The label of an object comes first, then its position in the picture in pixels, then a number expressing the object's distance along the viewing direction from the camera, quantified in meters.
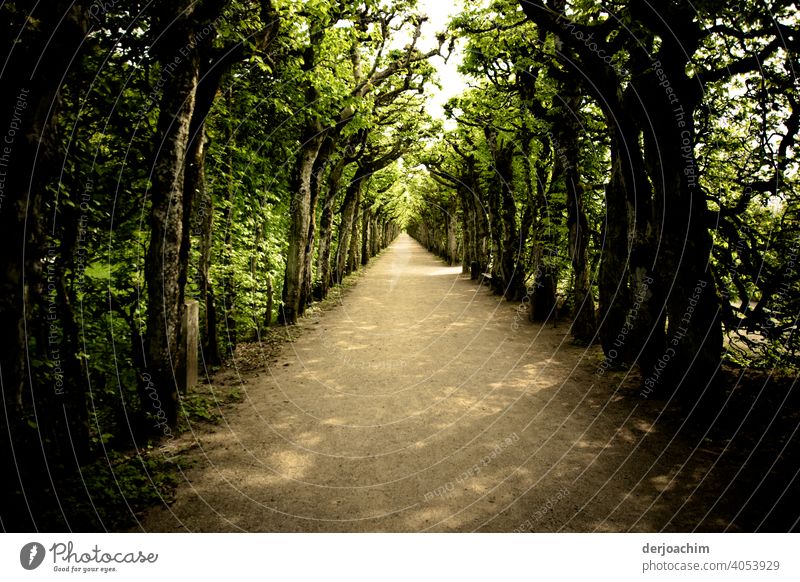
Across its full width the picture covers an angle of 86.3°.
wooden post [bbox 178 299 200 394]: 8.43
